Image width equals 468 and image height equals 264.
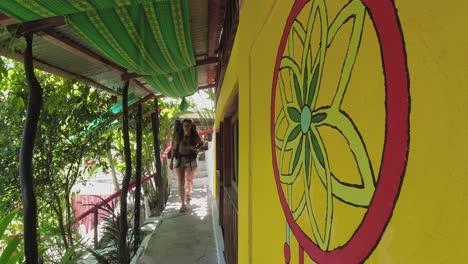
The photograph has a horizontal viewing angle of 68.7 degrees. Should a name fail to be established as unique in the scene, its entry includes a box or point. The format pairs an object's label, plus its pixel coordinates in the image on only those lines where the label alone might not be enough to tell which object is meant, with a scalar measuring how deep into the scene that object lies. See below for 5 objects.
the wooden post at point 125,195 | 4.41
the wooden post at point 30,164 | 2.45
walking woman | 6.10
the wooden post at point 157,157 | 7.48
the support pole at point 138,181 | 5.24
